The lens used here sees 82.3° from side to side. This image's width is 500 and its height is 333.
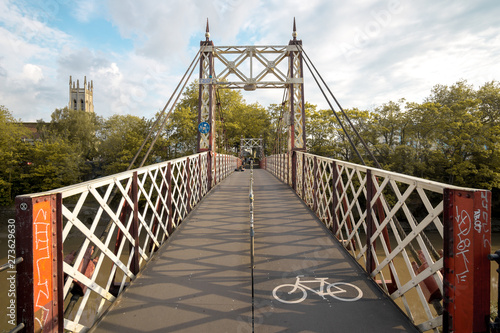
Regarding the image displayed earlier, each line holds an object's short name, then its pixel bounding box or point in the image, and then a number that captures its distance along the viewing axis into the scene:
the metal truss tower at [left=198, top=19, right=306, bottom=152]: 9.68
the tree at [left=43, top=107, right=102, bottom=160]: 37.44
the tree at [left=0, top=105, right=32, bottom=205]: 25.91
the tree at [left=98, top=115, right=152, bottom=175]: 25.81
